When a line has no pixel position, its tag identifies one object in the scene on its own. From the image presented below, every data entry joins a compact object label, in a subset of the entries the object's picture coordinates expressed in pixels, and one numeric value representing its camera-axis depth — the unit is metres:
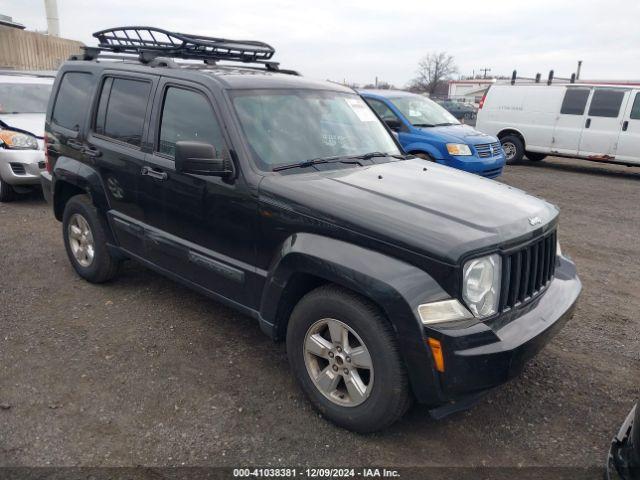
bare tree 63.09
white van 11.45
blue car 8.42
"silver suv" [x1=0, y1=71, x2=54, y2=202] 7.19
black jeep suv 2.49
